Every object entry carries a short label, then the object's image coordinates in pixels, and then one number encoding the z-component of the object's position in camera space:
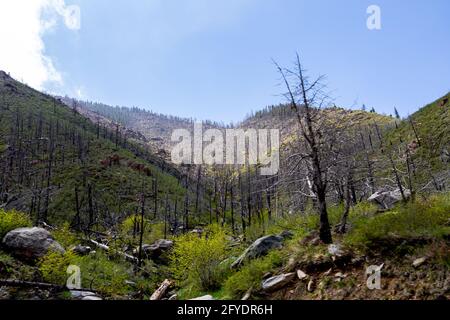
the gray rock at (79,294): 16.66
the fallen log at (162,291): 19.20
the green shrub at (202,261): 14.32
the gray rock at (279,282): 10.08
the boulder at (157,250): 34.97
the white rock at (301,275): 9.87
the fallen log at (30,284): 15.54
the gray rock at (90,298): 16.08
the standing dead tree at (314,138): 11.58
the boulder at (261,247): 12.88
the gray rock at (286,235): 14.21
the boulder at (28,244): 19.30
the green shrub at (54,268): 17.42
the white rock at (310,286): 9.31
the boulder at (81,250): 27.31
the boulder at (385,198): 17.59
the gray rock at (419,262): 8.43
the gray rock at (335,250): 9.84
